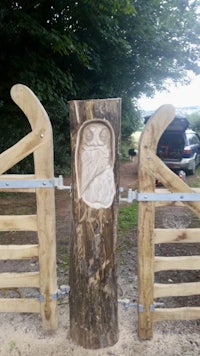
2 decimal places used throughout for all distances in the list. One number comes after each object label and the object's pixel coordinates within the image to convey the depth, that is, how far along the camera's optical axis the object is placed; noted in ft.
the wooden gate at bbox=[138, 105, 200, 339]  6.08
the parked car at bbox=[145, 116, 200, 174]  27.71
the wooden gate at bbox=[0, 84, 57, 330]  6.22
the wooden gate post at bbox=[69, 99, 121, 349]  5.78
